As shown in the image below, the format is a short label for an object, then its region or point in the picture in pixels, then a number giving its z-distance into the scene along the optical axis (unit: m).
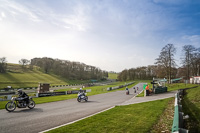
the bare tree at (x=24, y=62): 93.38
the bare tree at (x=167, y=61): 36.28
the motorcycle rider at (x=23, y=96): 11.35
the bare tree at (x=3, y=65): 67.40
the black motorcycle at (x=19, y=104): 10.62
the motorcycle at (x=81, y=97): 16.67
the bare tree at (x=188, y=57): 39.52
